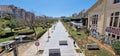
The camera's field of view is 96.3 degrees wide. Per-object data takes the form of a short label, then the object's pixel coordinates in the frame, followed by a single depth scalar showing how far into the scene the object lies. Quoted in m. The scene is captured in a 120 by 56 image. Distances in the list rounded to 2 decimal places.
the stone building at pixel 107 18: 8.04
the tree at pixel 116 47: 5.88
